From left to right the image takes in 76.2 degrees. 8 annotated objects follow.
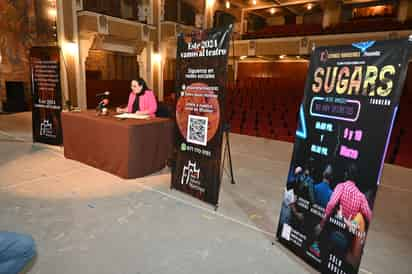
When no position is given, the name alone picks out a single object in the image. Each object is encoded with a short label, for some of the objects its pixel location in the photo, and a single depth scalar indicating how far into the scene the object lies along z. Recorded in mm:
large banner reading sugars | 1347
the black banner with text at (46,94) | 4480
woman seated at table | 3683
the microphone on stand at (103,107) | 3646
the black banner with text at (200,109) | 2367
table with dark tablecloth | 3105
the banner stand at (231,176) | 2777
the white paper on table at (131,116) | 3436
